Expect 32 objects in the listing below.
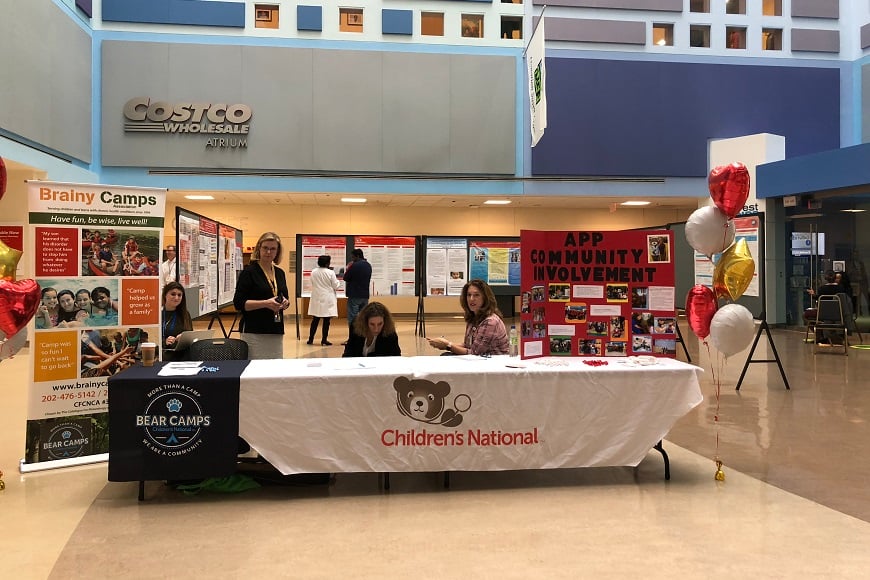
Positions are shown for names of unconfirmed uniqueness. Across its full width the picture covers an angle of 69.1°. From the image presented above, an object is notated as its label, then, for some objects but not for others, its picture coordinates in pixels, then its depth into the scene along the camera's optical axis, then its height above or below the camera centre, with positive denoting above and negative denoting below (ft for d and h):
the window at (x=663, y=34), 49.78 +20.24
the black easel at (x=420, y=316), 37.79 -1.71
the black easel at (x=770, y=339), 22.58 -1.89
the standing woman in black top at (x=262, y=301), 15.96 -0.32
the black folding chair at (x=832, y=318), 32.04 -1.43
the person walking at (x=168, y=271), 21.88 +0.61
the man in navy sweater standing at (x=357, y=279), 34.53 +0.55
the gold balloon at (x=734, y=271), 14.11 +0.43
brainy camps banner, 13.69 -0.35
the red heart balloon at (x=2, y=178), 12.33 +2.16
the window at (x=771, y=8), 51.24 +23.00
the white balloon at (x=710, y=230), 13.96 +1.34
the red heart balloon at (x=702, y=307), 14.20 -0.38
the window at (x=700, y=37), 50.34 +20.18
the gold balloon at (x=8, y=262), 12.30 +0.51
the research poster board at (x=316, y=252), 38.62 +2.28
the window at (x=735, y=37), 50.93 +20.44
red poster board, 14.02 -0.05
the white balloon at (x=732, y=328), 13.55 -0.81
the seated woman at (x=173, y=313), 17.76 -0.72
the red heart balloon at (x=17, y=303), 11.82 -0.29
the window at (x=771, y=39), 51.29 +20.51
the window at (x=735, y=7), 51.06 +22.98
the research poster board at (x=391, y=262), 38.37 +1.64
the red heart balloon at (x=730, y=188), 13.80 +2.25
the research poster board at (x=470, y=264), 39.09 +1.62
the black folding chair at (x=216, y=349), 14.03 -1.37
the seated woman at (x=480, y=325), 15.19 -0.87
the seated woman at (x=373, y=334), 15.26 -1.09
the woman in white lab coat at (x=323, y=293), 35.14 -0.23
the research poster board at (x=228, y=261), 26.45 +1.25
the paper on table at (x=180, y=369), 11.72 -1.55
